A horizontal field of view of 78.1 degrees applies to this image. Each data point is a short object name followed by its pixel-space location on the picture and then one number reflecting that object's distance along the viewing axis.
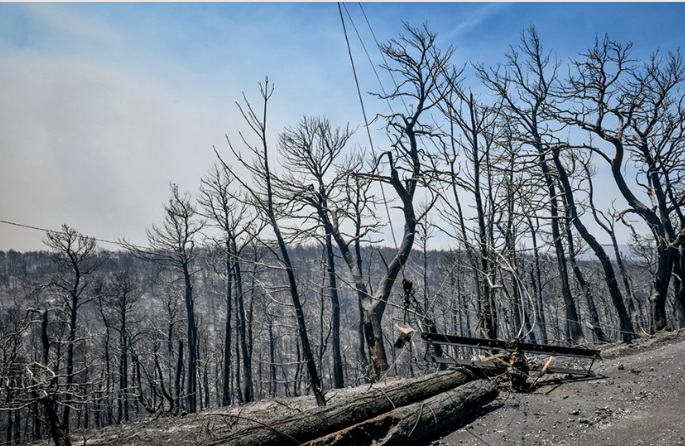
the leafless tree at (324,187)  8.88
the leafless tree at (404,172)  9.21
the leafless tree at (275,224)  6.06
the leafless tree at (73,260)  18.50
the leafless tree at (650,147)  11.52
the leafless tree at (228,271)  19.97
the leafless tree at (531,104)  13.46
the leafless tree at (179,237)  20.44
